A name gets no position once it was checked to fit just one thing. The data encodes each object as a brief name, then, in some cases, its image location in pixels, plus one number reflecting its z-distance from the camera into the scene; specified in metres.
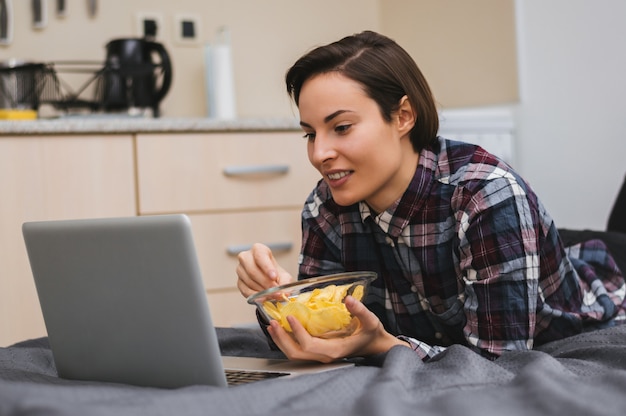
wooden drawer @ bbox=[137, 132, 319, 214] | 2.64
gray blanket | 0.84
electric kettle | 2.86
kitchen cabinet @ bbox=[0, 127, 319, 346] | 2.48
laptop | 0.98
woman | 1.35
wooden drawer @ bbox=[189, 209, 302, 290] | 2.70
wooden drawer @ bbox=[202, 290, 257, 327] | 2.69
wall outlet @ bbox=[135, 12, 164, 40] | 3.16
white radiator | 2.93
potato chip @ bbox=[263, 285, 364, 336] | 1.12
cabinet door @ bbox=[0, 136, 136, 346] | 2.47
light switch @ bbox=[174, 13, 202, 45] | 3.23
